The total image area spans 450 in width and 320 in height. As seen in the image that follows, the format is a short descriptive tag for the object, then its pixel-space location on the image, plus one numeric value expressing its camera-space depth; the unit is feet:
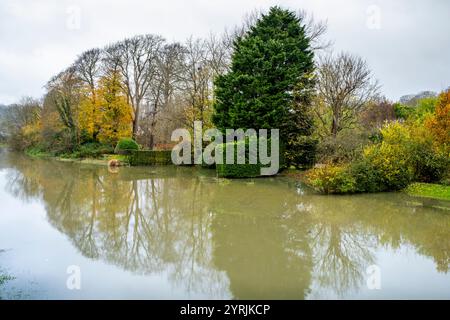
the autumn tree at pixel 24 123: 131.23
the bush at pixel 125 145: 88.94
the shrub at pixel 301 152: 63.93
